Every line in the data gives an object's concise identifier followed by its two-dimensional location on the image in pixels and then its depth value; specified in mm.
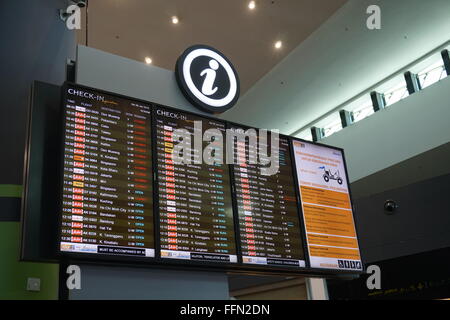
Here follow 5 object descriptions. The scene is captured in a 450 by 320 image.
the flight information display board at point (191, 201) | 2922
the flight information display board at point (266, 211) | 3221
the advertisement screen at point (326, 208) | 3482
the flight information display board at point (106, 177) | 2627
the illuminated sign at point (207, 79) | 3797
